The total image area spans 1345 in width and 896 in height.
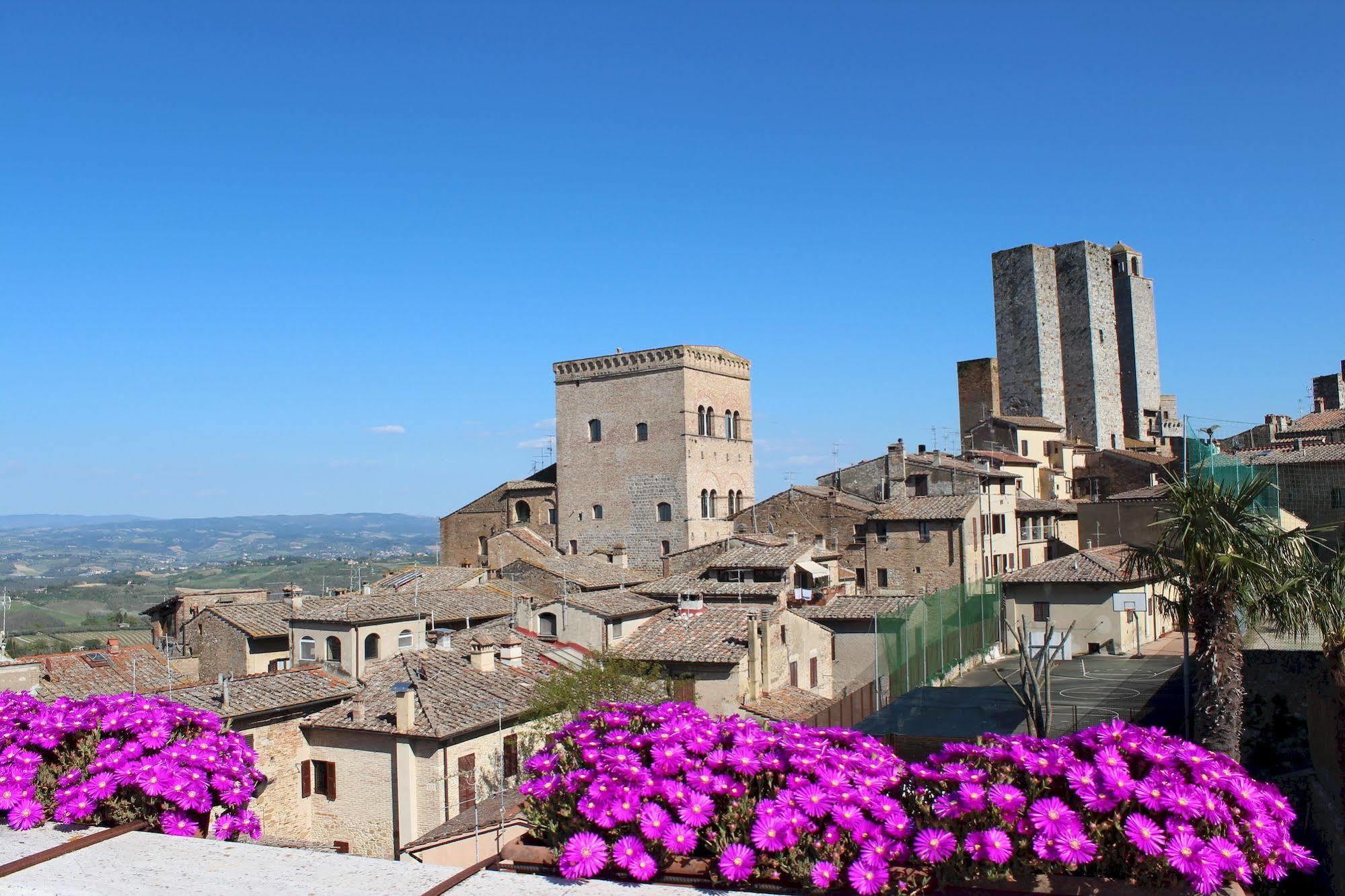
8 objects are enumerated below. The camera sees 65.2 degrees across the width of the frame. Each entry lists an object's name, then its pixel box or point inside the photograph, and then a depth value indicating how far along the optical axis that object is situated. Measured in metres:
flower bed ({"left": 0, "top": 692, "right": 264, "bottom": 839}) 6.86
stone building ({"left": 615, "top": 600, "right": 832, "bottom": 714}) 27.28
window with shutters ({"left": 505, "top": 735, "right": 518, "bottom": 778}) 22.02
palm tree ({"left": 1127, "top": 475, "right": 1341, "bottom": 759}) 13.67
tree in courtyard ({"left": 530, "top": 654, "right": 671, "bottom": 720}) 22.05
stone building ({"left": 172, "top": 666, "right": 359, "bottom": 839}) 21.05
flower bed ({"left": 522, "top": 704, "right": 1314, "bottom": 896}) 4.84
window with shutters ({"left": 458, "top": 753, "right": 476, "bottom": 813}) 20.77
